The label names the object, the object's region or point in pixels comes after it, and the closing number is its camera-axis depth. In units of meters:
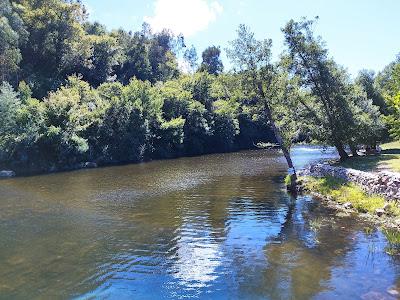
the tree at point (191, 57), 164.00
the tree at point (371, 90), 61.88
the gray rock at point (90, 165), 56.82
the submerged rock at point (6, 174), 47.84
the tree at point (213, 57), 156.38
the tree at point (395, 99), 18.20
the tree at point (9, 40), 66.31
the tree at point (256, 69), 30.91
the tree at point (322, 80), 35.75
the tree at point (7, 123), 51.31
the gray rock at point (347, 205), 23.11
